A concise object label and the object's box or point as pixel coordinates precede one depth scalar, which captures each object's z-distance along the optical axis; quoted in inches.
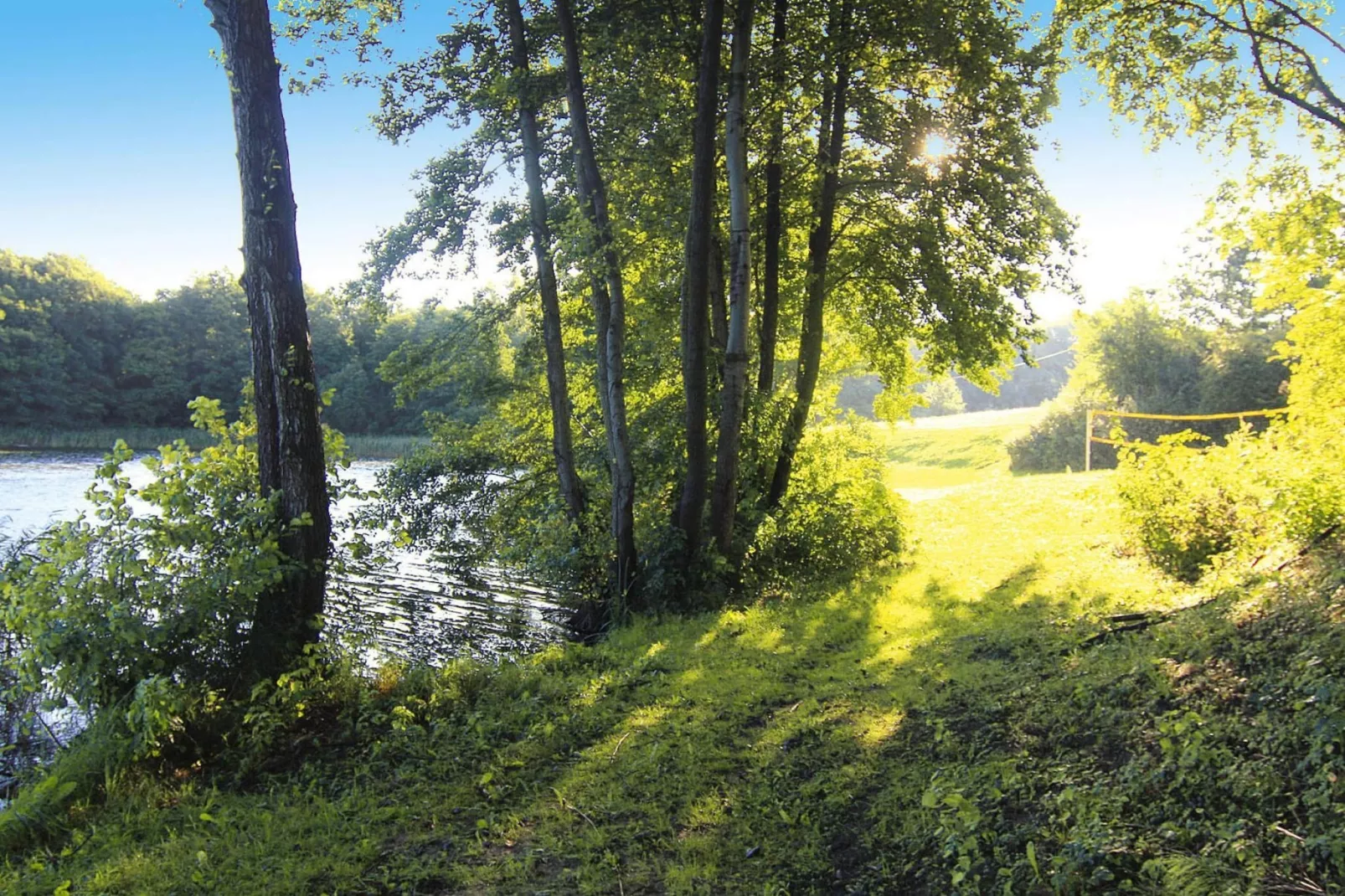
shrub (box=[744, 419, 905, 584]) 424.2
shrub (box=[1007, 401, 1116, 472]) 1263.5
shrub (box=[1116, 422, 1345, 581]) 249.4
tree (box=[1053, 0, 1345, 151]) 369.7
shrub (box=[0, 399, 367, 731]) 187.2
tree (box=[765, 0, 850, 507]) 423.5
